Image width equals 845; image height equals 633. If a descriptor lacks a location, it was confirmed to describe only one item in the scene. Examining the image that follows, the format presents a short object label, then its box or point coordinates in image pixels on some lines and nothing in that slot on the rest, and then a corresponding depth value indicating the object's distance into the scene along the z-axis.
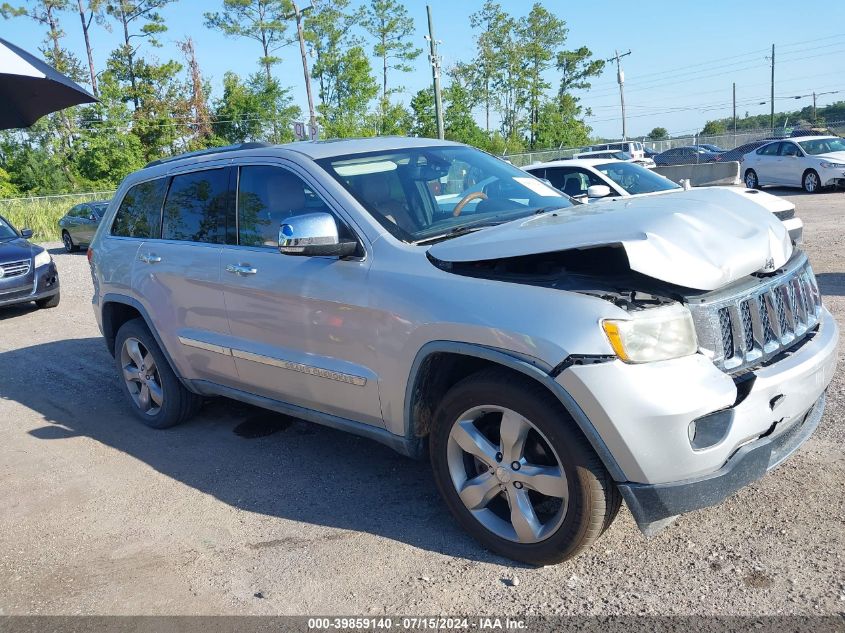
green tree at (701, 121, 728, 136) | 87.94
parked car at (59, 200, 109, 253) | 20.94
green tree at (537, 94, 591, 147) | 51.72
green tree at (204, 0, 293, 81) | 47.84
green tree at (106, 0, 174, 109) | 47.22
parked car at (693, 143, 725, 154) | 40.87
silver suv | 2.85
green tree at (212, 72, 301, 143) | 47.47
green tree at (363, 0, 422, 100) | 46.06
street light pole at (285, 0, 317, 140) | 37.81
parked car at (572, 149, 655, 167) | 21.98
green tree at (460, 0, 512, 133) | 50.06
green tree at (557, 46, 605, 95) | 53.84
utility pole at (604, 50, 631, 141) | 52.84
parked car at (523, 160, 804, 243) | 10.85
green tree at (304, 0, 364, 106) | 44.88
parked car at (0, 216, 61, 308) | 10.90
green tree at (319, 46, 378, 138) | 39.00
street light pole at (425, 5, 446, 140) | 30.36
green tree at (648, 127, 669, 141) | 86.79
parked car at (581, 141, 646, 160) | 36.34
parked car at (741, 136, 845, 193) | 19.22
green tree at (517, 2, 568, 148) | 50.69
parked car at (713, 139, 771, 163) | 31.48
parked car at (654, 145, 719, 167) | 33.56
